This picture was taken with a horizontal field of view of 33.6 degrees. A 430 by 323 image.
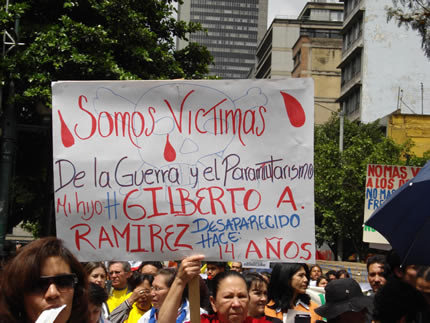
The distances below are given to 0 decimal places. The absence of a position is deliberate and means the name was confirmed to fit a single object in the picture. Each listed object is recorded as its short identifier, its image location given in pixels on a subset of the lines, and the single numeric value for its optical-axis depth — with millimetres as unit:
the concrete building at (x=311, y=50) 68562
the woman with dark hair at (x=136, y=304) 6543
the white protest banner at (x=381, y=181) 10383
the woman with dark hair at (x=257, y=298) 5598
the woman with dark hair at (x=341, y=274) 10791
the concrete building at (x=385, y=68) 49750
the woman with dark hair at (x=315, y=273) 11965
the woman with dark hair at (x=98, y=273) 6543
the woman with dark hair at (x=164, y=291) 5629
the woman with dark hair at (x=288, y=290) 6168
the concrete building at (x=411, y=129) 42625
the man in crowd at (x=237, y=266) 9547
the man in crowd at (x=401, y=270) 4348
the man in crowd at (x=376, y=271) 6762
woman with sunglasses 2693
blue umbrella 3902
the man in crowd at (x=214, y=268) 8102
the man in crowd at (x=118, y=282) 7348
